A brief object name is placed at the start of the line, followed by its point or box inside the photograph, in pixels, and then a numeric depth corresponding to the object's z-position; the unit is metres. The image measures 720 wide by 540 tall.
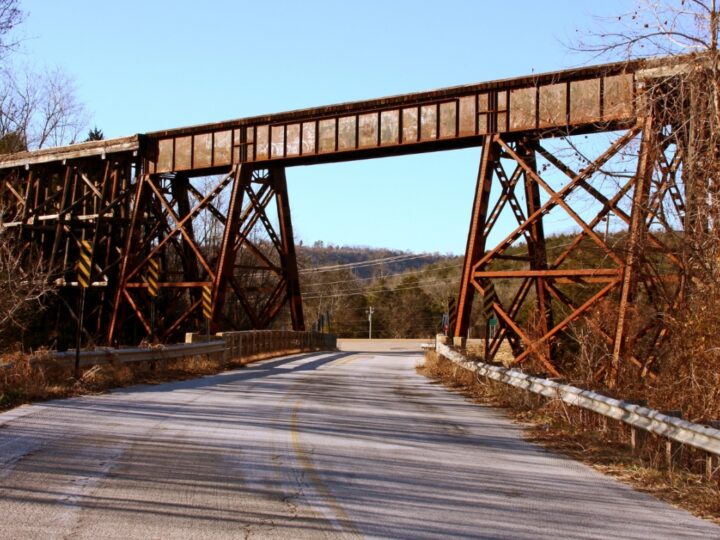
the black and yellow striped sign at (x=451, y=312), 33.31
